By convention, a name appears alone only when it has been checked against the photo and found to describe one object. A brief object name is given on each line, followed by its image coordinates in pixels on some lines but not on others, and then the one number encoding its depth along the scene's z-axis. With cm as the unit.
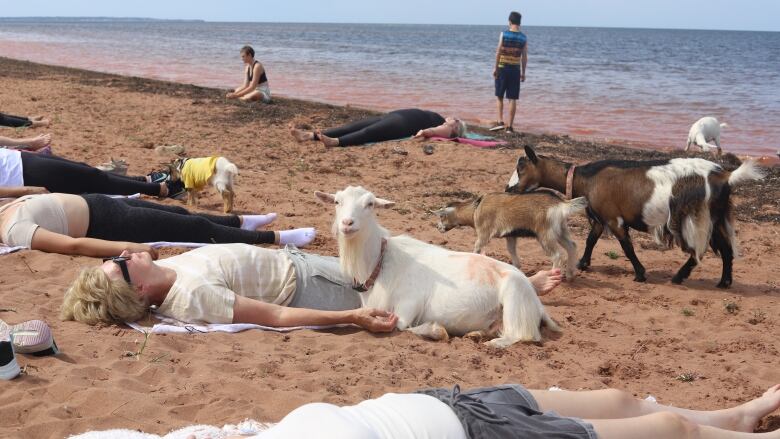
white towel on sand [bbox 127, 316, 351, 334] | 510
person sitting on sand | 1694
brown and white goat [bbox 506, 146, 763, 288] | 704
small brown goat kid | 713
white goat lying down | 555
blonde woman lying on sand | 508
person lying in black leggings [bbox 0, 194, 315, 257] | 630
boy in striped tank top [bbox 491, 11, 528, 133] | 1480
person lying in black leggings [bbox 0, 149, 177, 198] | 735
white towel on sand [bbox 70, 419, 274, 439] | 376
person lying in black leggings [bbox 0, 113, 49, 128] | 1150
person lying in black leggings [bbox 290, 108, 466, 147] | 1268
